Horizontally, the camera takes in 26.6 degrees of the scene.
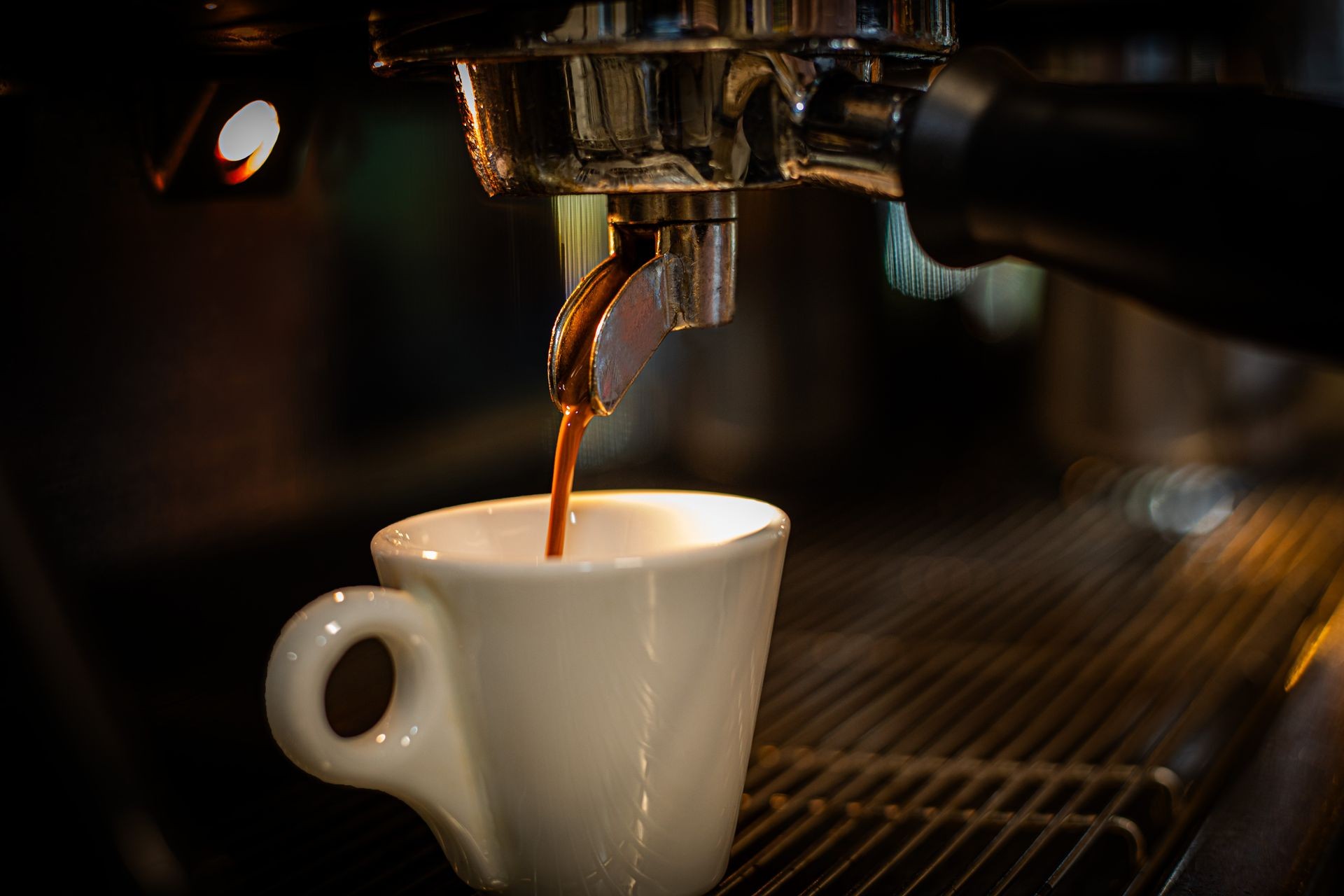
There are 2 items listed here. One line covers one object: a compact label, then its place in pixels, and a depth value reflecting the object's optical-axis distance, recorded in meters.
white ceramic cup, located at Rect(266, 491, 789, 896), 0.40
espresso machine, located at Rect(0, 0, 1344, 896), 0.37
